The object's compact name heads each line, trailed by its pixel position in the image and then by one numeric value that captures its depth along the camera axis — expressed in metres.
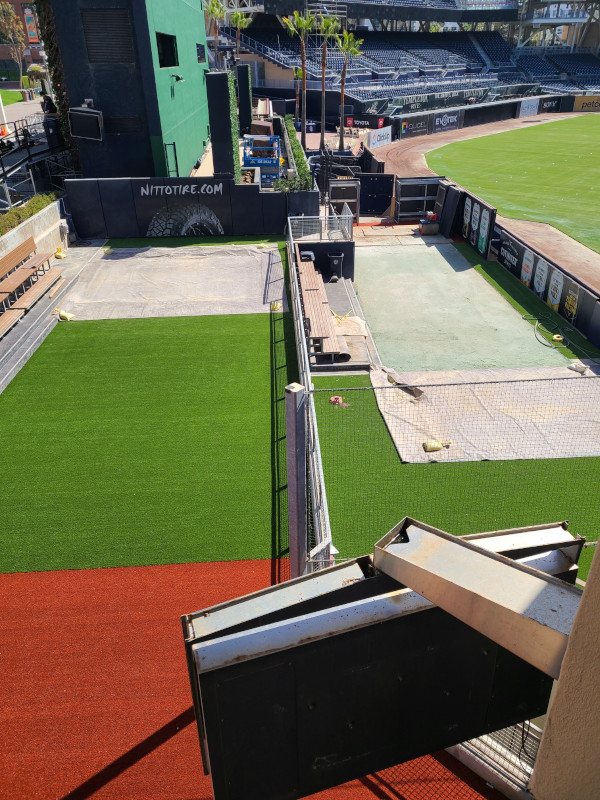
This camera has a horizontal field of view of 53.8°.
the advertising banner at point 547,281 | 15.99
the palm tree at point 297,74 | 55.79
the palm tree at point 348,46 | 43.78
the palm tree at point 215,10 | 58.78
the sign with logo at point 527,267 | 18.88
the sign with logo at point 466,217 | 23.38
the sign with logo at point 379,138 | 45.47
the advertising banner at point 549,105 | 62.31
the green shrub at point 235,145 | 24.44
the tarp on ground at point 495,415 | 11.13
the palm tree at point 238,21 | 57.91
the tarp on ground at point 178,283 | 17.53
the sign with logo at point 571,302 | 16.23
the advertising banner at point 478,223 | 21.59
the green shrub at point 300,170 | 23.17
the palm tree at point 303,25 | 39.64
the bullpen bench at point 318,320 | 14.18
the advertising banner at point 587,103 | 64.56
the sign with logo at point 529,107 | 60.08
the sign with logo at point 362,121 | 51.09
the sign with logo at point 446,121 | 51.47
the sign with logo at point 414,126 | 48.88
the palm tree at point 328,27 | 40.31
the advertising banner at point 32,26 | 60.09
